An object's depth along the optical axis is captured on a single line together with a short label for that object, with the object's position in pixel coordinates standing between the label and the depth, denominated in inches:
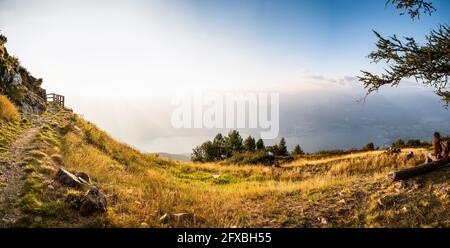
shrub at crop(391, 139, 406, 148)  1682.1
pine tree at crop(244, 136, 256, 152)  2598.4
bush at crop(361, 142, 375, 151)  1968.8
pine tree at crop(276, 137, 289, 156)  2383.4
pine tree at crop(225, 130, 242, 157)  2651.8
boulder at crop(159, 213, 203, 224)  377.1
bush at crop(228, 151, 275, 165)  1482.5
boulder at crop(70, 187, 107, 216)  371.9
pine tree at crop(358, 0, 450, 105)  427.8
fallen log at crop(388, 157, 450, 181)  475.8
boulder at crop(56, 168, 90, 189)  447.4
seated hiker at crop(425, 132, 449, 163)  552.0
